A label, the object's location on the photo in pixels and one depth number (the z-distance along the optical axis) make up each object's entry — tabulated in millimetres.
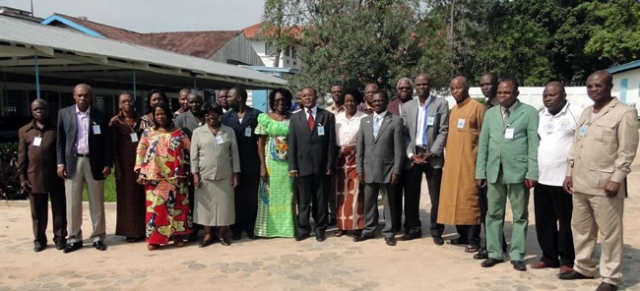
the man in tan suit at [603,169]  3773
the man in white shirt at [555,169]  4230
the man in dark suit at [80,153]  5184
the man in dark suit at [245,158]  5629
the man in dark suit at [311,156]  5477
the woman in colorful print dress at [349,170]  5656
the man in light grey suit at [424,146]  5309
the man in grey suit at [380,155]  5371
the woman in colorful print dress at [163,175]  5223
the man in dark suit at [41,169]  5184
